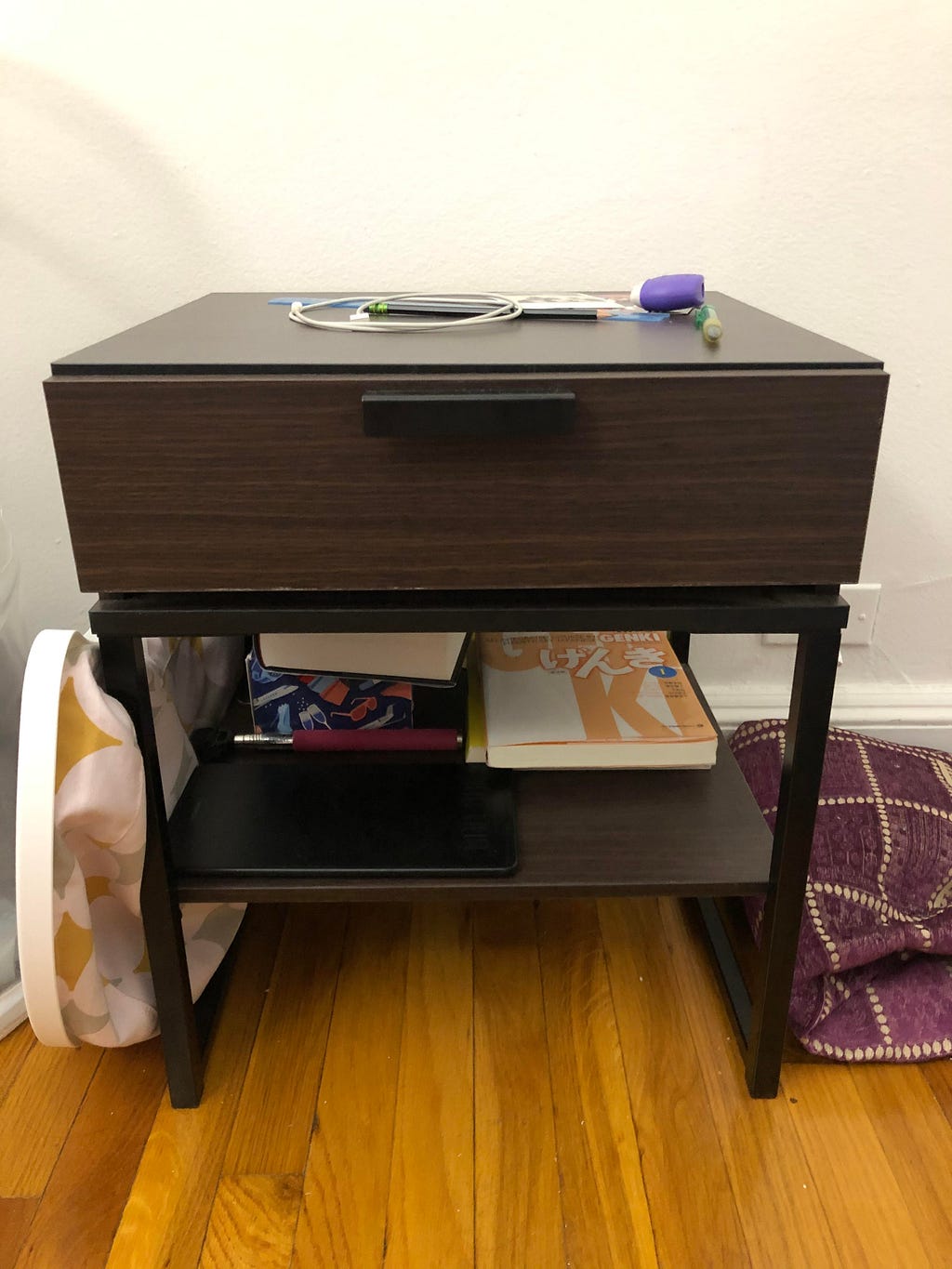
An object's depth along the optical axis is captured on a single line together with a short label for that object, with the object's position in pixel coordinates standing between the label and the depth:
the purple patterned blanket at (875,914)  0.83
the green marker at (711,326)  0.60
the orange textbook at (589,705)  0.81
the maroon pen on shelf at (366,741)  0.85
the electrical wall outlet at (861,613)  1.09
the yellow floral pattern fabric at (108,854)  0.62
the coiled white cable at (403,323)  0.66
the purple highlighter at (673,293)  0.70
